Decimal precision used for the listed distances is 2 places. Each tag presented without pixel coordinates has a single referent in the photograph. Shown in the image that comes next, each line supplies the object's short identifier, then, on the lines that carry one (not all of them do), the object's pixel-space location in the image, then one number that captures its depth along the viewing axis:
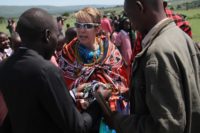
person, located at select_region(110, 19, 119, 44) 7.12
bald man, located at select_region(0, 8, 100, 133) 1.92
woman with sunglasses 3.17
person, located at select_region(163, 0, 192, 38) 3.17
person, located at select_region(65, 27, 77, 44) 4.63
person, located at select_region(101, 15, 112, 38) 8.86
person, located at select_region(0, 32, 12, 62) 5.36
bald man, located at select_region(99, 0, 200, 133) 1.66
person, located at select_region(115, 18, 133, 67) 6.25
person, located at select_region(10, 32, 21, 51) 3.67
